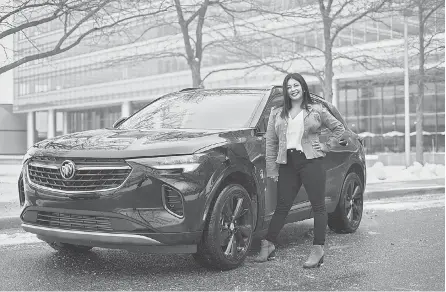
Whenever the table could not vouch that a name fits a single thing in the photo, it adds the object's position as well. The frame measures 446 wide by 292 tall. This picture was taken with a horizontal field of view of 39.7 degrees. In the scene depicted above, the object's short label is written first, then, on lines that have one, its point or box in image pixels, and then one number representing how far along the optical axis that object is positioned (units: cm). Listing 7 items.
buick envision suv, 472
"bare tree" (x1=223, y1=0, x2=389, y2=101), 1624
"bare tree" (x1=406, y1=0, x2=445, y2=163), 2264
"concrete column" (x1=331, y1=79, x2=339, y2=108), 4252
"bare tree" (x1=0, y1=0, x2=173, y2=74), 1197
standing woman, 538
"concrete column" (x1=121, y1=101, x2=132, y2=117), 5797
